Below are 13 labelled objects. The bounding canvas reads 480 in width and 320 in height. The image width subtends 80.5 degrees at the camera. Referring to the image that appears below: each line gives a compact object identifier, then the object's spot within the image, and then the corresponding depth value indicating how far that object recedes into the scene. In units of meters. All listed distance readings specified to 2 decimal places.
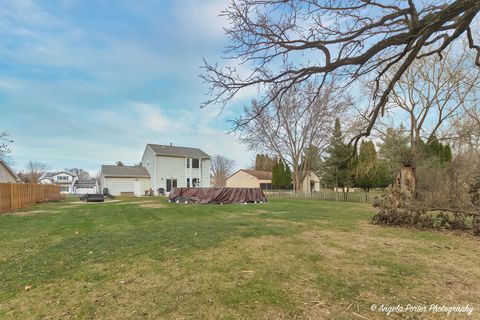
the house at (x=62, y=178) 58.56
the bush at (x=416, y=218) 7.83
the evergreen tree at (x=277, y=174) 39.41
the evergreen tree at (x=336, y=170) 23.00
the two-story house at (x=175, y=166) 30.05
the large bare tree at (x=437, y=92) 16.52
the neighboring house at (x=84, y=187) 47.06
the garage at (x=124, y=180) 29.91
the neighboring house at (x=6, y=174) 24.59
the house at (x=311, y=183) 45.47
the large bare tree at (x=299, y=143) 26.52
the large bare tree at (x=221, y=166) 58.84
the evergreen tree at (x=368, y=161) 20.24
